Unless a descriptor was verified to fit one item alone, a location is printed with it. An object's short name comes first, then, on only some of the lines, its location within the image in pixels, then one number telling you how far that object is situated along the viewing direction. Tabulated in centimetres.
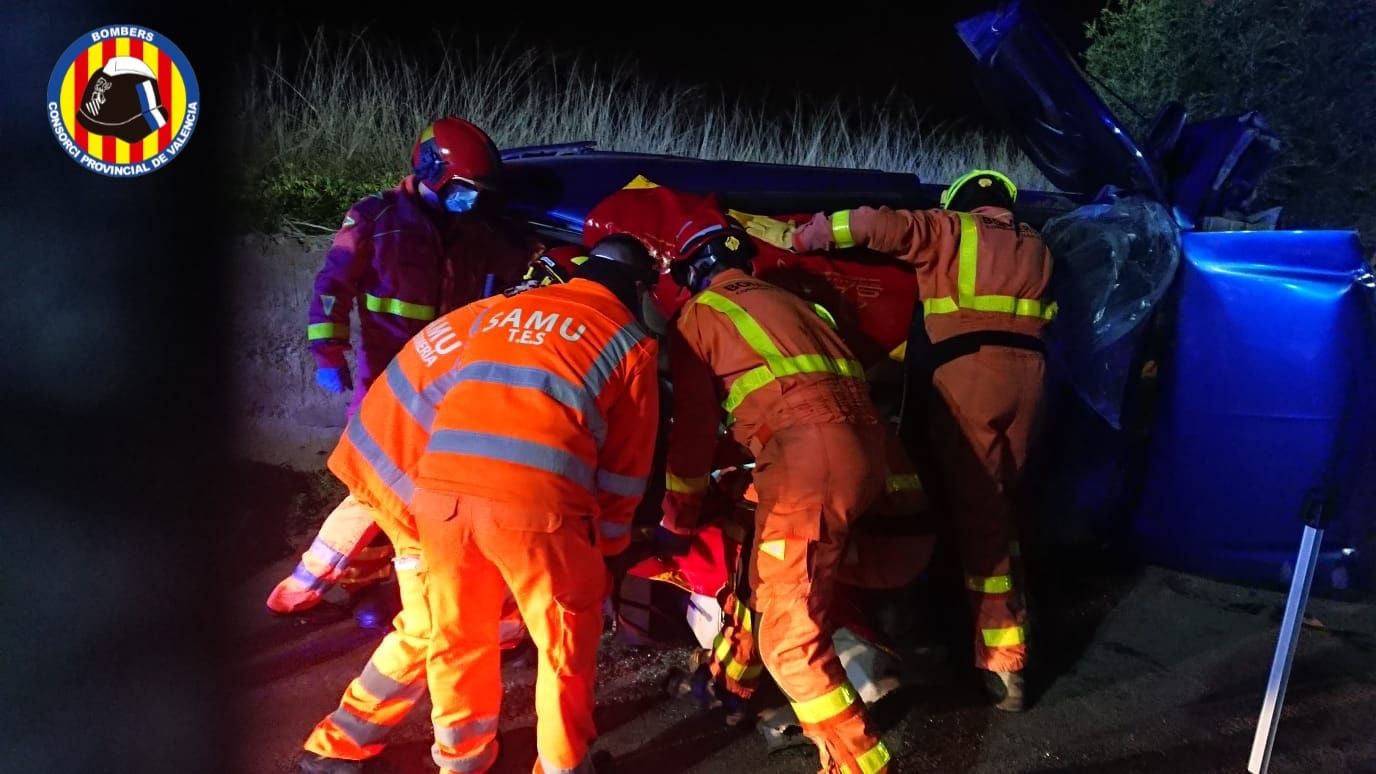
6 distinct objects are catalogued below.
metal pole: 262
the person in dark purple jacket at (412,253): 365
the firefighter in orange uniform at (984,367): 324
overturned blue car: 363
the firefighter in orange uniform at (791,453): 254
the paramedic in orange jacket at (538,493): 228
